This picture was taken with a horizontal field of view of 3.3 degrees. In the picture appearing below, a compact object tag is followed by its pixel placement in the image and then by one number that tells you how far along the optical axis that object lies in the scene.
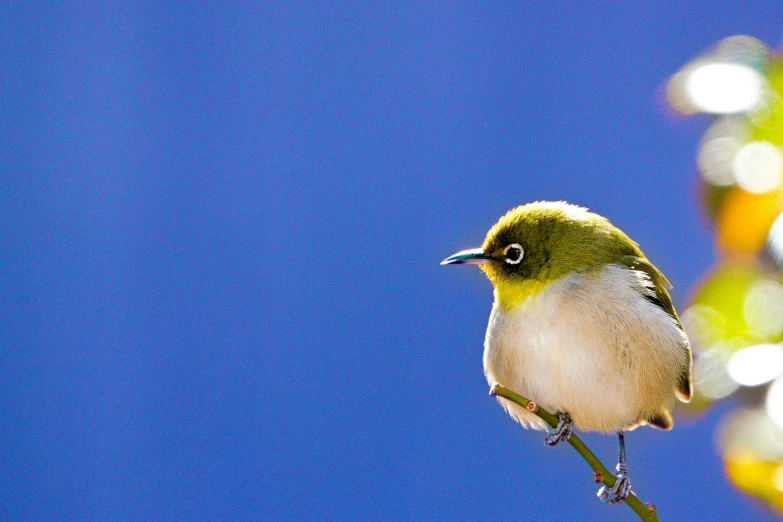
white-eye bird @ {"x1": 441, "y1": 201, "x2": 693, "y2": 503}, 2.97
